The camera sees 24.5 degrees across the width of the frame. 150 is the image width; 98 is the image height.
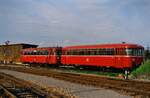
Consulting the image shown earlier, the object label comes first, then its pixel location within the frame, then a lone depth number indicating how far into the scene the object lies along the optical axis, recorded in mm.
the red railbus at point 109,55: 33562
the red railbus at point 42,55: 47906
